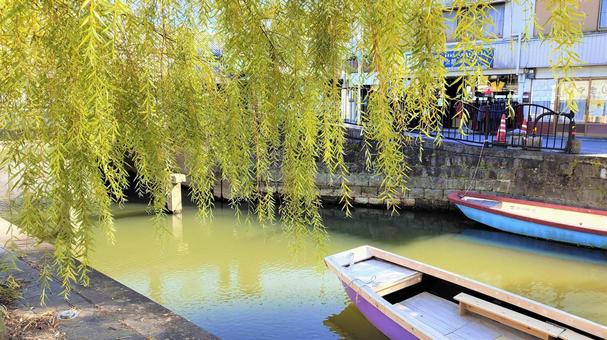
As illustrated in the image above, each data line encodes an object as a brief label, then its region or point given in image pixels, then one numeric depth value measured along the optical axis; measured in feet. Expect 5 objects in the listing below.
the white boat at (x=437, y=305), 12.03
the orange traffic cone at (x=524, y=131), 28.27
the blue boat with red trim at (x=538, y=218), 23.38
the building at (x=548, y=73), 35.24
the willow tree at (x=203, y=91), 3.51
